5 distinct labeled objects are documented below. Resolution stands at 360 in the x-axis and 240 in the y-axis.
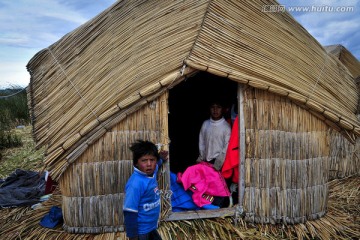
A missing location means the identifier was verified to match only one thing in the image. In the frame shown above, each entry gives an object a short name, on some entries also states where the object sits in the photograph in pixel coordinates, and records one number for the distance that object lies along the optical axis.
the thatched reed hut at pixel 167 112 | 3.63
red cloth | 4.20
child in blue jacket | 2.69
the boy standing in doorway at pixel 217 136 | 4.55
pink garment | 4.31
